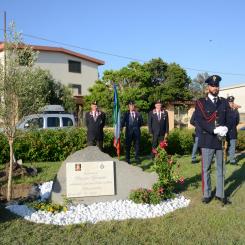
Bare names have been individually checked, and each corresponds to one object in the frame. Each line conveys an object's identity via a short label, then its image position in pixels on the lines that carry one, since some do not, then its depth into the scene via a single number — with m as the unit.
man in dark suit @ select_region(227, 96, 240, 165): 11.54
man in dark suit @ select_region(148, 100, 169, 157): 11.23
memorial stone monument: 6.96
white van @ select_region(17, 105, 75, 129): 15.93
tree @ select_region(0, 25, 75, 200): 6.88
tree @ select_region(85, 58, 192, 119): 31.62
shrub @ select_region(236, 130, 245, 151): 16.00
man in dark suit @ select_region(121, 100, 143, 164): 11.48
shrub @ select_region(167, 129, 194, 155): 14.67
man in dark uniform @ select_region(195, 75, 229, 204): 7.02
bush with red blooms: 6.93
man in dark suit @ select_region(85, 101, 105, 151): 10.94
